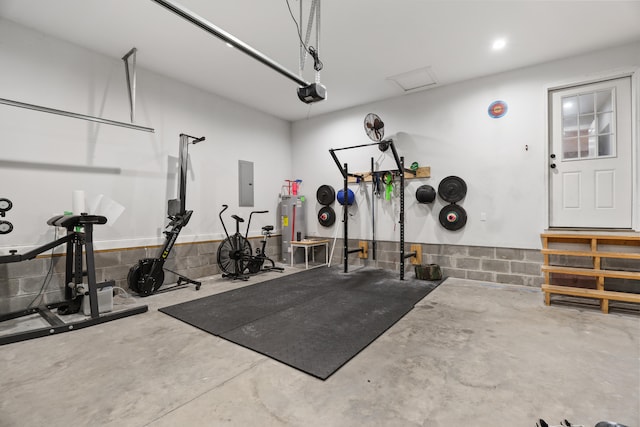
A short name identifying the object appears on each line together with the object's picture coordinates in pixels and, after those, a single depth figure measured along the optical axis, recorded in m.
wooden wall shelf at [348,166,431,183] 5.41
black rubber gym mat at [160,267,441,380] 2.48
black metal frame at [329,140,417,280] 4.93
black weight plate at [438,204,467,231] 5.07
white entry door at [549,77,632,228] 4.01
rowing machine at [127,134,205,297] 4.08
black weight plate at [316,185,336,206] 6.56
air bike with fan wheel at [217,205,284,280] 5.16
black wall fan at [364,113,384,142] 5.36
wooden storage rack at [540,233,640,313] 3.30
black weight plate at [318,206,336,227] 6.57
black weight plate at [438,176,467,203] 5.08
